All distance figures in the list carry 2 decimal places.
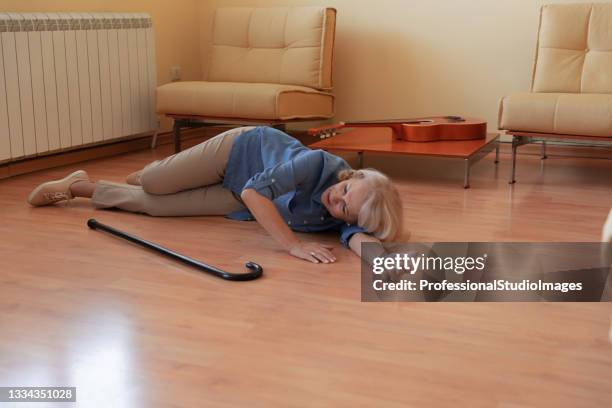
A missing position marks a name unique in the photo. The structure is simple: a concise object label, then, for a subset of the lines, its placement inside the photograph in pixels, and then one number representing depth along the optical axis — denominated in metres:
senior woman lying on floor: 2.41
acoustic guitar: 4.00
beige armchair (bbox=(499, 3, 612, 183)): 3.68
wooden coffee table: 3.68
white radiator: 3.76
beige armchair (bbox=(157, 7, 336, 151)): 4.27
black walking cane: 2.30
